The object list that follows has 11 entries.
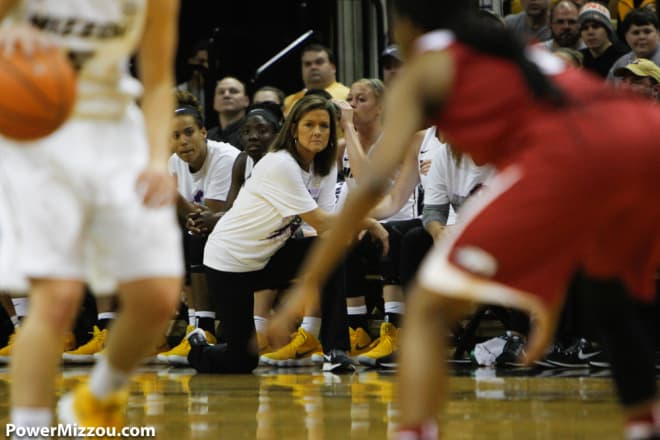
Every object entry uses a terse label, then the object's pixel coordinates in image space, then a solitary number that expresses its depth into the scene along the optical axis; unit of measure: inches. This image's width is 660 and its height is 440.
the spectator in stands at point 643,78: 609.9
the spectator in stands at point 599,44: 716.7
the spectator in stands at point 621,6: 796.5
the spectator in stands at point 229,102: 832.9
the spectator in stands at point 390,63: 750.4
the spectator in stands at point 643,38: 687.1
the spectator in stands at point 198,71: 999.0
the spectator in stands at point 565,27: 748.0
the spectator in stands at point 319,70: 795.4
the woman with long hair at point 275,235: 633.0
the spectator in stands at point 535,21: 794.8
